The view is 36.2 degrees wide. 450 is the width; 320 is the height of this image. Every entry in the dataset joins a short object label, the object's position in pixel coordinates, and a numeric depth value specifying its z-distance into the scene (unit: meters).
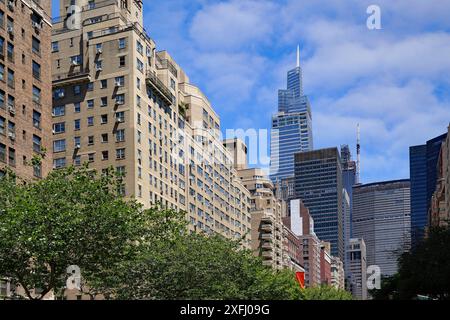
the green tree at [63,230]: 33.69
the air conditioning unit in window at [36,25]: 64.12
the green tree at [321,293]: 109.00
